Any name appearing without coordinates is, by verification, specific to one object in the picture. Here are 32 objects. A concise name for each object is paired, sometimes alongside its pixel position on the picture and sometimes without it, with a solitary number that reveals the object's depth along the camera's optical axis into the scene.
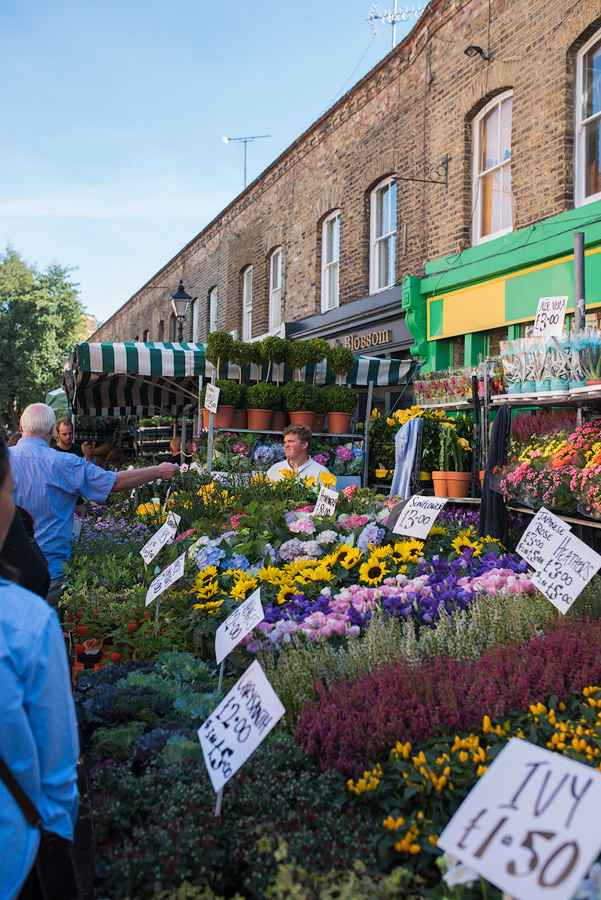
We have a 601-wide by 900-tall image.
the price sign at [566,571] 2.38
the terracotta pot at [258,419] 7.52
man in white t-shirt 5.96
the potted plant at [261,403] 7.46
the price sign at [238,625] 2.16
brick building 7.53
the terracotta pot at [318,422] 7.99
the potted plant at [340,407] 7.96
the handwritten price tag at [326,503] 4.05
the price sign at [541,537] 2.62
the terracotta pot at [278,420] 7.75
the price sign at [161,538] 3.64
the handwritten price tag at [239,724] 1.56
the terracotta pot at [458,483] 7.01
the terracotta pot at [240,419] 7.55
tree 28.89
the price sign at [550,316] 4.92
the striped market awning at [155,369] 8.48
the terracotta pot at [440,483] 7.05
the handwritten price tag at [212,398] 6.97
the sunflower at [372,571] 3.17
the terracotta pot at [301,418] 7.75
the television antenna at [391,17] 11.06
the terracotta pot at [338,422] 8.04
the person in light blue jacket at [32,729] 1.28
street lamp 12.89
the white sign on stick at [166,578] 2.92
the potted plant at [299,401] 7.68
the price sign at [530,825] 1.10
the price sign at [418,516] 3.44
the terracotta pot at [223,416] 7.41
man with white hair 3.79
